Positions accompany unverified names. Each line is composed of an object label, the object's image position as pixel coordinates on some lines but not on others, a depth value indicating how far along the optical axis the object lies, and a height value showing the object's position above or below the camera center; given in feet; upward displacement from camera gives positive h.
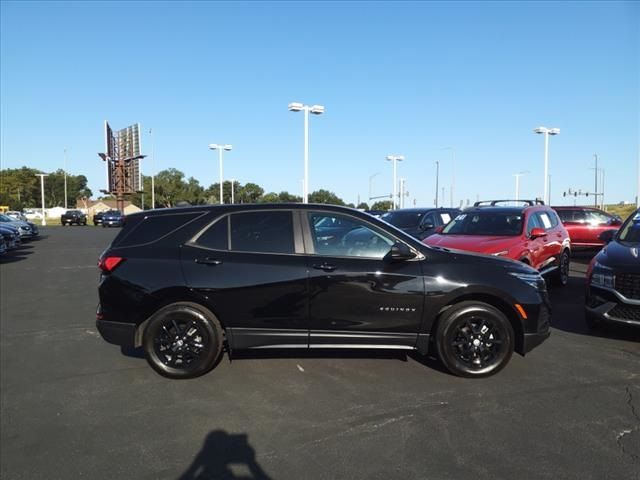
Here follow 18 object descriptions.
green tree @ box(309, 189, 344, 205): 289.53 +10.94
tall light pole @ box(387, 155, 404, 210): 142.92 +15.58
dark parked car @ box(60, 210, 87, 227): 157.07 -1.62
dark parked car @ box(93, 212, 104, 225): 150.48 -1.85
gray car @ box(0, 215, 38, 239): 77.03 -2.28
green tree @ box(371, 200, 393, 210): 327.55 +5.61
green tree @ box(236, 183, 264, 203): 267.39 +13.58
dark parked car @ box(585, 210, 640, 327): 19.07 -2.97
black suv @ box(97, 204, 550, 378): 15.81 -2.79
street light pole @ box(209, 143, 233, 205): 105.29 +13.94
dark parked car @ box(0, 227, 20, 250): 54.54 -2.84
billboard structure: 196.95 +21.14
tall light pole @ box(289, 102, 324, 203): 79.05 +15.10
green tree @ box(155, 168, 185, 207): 306.62 +16.16
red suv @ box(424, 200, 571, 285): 27.40 -1.41
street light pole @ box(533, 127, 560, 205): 115.75 +18.96
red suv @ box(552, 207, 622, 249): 53.83 -1.27
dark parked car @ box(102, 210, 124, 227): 141.39 -2.03
